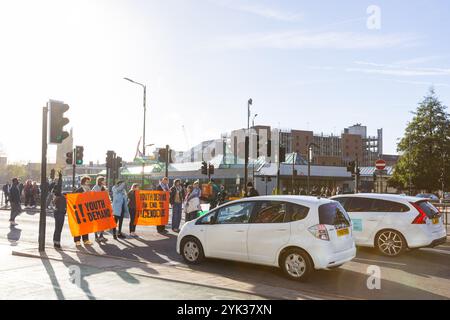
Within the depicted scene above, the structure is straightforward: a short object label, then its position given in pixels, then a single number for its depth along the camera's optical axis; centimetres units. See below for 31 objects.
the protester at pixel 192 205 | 1470
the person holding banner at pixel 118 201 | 1355
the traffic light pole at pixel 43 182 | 1042
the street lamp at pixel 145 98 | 3195
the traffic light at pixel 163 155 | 2517
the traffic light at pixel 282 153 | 2215
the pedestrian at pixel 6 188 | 2800
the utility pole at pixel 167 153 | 2475
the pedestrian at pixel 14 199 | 1806
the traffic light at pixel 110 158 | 2811
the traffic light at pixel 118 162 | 2927
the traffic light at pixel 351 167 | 2770
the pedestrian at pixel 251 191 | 1798
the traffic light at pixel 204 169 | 3083
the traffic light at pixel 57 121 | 1046
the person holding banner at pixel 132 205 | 1433
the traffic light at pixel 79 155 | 2747
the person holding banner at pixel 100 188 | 1321
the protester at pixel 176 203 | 1553
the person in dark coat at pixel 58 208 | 1130
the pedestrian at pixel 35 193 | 2931
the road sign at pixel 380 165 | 2328
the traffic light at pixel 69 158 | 2439
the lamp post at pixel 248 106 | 3827
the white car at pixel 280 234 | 767
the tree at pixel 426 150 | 5031
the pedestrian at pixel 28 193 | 2925
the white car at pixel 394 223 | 1030
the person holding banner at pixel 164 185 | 1622
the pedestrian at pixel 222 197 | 2363
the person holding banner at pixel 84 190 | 1205
